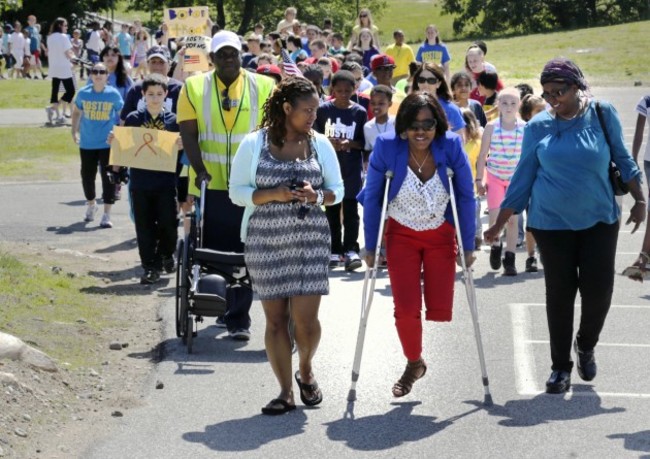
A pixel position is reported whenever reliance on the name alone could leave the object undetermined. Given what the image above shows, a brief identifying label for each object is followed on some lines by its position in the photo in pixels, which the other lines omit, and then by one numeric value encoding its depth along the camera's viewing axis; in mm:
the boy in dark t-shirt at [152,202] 12781
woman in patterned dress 8117
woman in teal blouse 8312
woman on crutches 8383
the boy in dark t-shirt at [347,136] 13438
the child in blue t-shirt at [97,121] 16156
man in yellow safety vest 10055
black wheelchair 9359
